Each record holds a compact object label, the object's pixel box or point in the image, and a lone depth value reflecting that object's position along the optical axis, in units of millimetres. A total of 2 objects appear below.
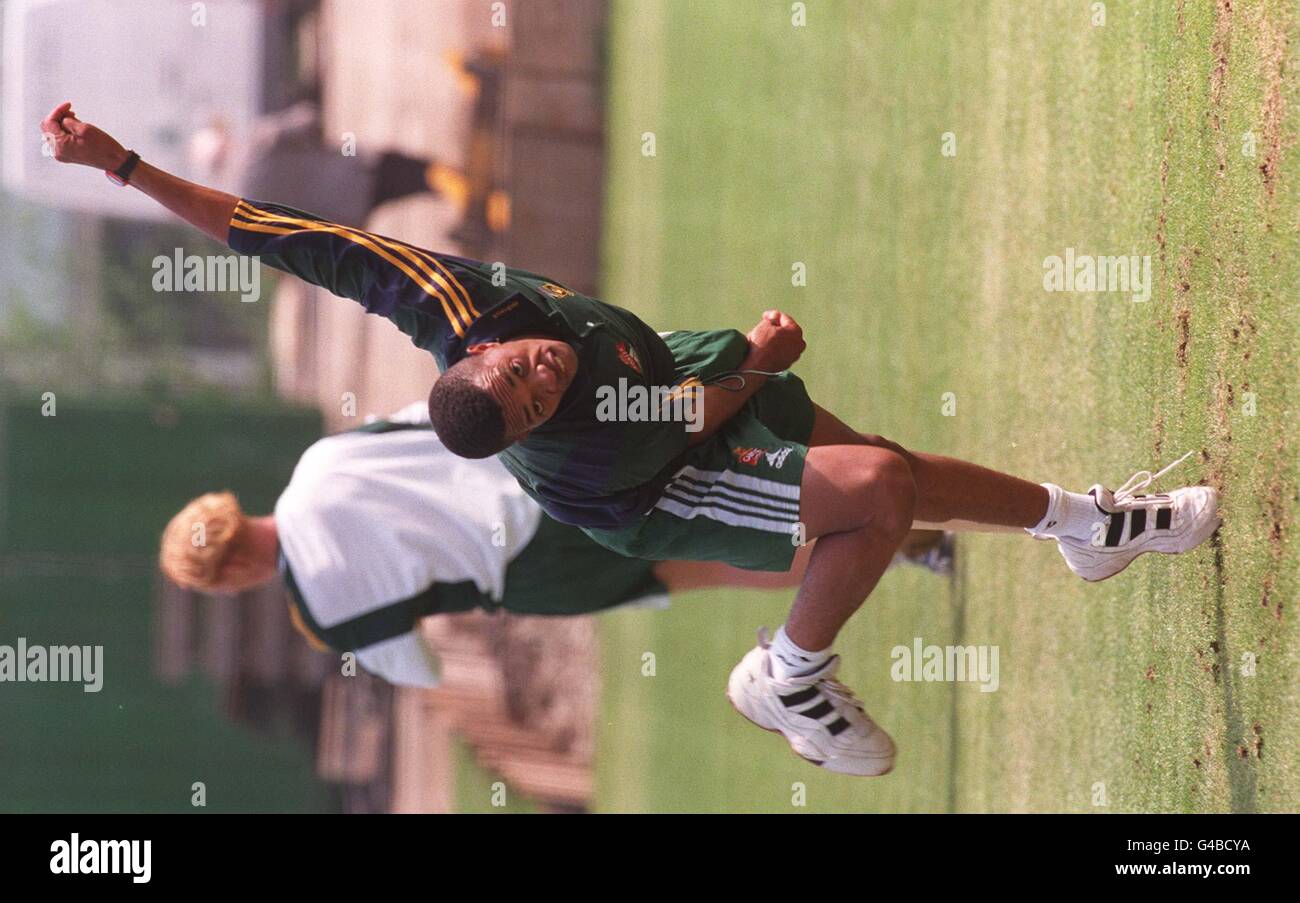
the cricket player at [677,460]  6262
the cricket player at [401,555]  9727
